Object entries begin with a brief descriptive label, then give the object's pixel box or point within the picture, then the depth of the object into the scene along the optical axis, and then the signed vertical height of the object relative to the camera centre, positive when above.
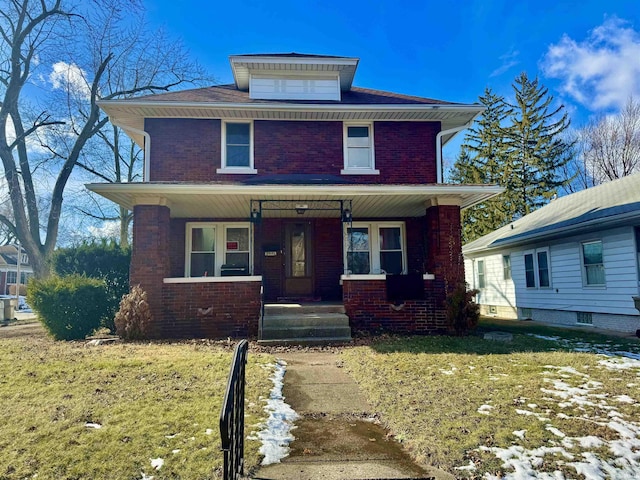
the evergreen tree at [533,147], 29.34 +9.33
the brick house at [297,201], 9.68 +1.98
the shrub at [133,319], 9.04 -0.75
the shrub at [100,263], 11.74 +0.64
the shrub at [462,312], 9.54 -0.74
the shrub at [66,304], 9.35 -0.44
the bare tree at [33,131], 18.62 +7.69
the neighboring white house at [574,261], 10.63 +0.51
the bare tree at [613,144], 26.09 +8.57
